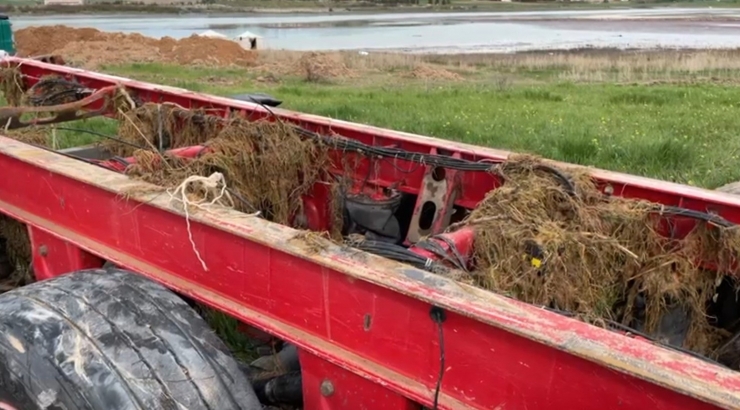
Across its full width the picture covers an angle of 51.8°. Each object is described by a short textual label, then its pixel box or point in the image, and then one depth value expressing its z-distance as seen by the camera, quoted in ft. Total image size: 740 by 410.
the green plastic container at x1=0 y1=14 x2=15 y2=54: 50.60
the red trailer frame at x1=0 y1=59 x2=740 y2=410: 5.26
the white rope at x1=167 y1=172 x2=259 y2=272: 7.88
